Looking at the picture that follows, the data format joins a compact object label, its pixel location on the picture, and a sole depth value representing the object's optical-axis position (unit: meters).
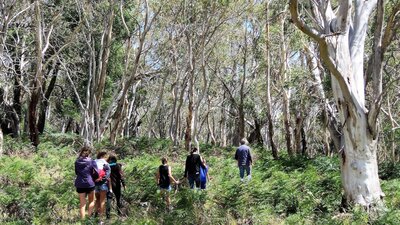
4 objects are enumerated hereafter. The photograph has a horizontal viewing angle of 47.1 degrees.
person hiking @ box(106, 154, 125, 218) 9.42
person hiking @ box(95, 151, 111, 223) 8.73
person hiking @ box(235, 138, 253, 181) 13.75
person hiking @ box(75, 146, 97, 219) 8.52
